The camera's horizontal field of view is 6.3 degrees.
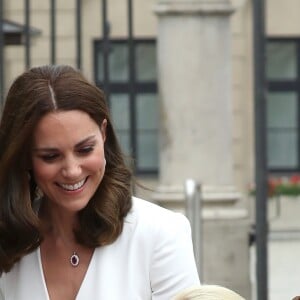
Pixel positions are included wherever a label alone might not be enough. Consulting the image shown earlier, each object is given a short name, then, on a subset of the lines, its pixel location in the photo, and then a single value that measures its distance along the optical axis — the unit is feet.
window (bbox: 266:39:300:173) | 124.44
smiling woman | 17.93
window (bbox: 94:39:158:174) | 100.17
